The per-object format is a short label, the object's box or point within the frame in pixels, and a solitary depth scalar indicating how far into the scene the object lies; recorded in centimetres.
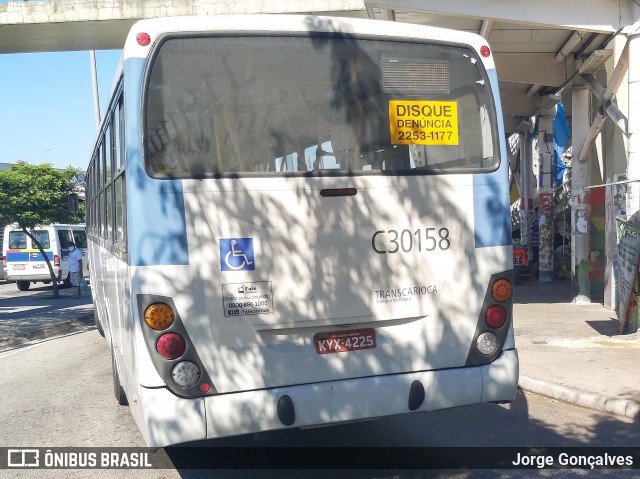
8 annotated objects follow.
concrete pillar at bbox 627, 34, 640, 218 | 1087
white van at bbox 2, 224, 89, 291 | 2716
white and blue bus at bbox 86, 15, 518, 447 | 446
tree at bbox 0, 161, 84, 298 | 2311
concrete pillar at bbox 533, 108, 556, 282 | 2109
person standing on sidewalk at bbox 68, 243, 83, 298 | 2258
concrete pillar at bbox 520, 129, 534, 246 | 2380
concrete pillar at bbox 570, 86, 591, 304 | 1495
